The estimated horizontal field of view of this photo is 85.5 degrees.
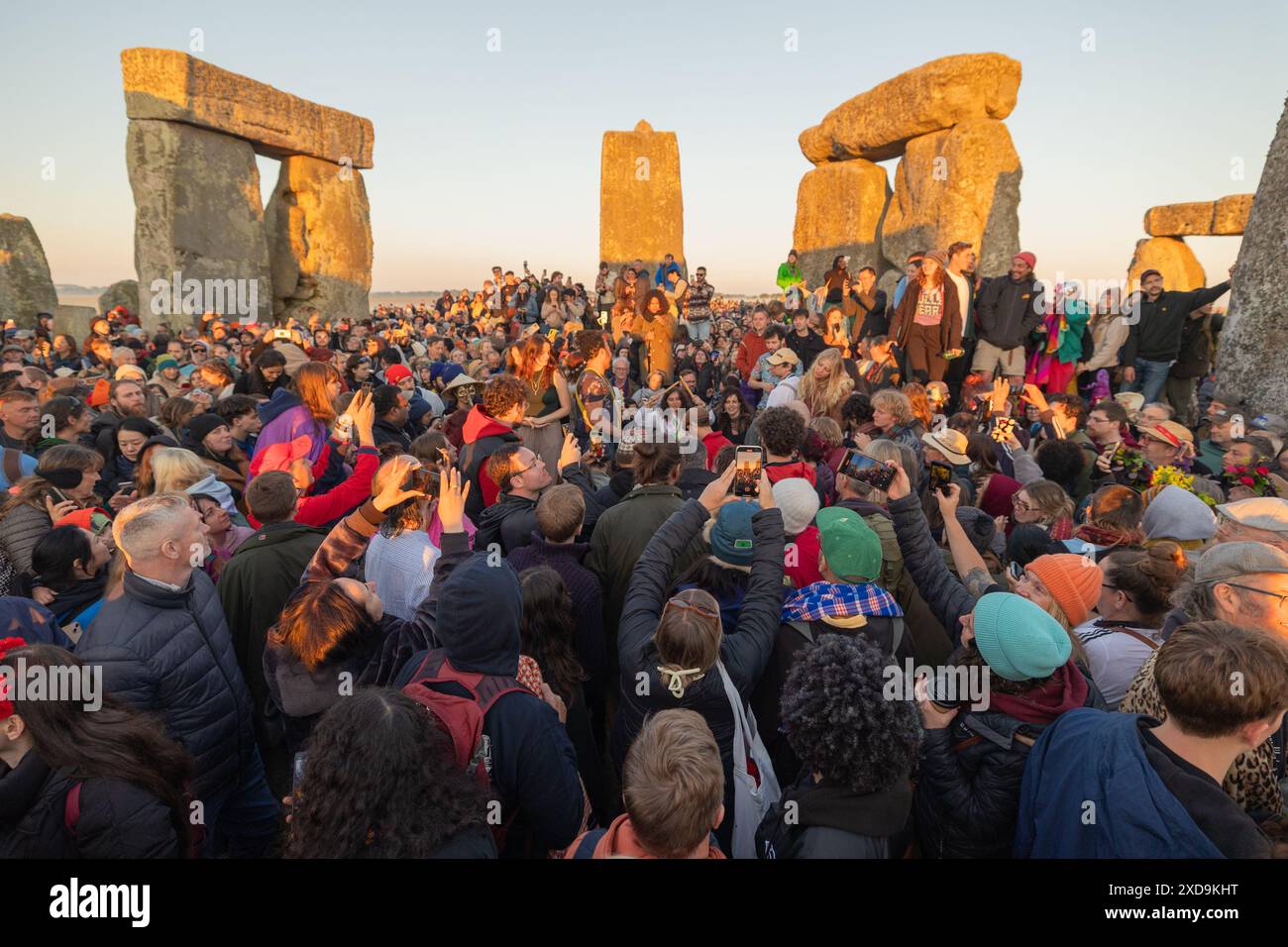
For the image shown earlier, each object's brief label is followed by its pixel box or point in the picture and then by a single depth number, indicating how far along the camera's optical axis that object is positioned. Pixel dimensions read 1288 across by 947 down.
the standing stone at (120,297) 17.59
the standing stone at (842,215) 15.63
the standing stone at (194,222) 15.12
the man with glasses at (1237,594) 2.10
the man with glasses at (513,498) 3.71
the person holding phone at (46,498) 3.22
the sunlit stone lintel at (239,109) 14.77
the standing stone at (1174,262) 19.91
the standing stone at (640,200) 19.20
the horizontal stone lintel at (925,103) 12.59
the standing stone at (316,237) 18.11
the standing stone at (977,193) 12.68
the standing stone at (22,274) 17.53
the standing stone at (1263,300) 6.95
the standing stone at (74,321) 18.11
